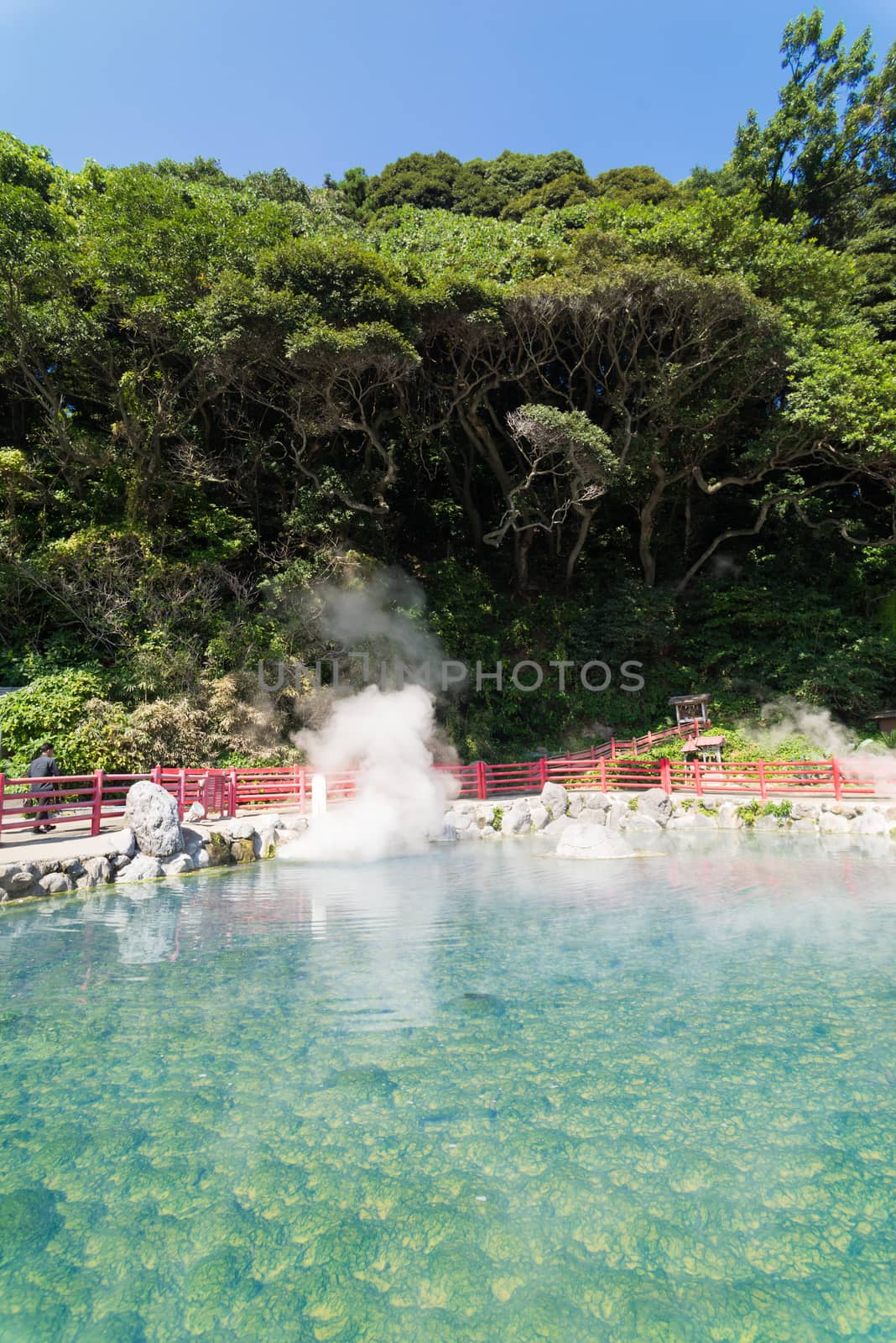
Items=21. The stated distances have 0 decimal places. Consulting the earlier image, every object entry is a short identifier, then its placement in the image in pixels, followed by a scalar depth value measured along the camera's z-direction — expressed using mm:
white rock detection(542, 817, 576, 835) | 13555
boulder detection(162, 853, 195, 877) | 9758
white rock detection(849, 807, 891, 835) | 11898
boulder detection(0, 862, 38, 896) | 7980
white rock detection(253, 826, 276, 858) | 11219
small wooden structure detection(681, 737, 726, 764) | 17250
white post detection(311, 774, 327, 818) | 13149
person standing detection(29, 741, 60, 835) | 10819
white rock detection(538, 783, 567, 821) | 14250
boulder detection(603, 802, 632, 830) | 13727
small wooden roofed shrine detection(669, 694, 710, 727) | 18453
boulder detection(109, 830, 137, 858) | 9461
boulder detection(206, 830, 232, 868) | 10516
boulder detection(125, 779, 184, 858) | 9758
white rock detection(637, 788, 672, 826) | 14016
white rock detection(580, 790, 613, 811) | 14086
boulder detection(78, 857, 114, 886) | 8859
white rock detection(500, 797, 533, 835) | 13547
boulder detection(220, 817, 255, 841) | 11030
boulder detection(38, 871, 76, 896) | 8344
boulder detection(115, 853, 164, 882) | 9289
